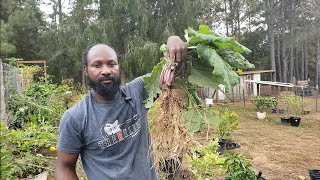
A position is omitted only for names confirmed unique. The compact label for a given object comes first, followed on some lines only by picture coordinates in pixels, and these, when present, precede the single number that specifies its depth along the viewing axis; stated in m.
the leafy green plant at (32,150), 3.10
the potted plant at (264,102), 10.00
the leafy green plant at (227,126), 5.45
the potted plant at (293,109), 8.44
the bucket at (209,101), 10.82
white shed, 14.75
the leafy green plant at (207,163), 2.88
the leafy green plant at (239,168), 2.89
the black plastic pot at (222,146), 5.56
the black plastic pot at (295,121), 8.41
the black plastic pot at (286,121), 8.67
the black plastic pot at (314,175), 3.77
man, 1.43
